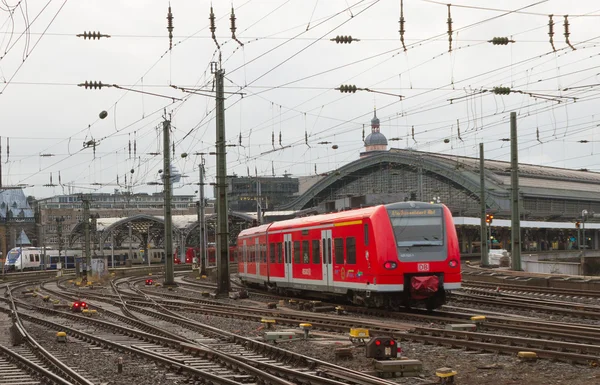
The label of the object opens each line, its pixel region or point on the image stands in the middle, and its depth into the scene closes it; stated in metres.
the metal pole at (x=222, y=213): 31.91
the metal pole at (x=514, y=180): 35.91
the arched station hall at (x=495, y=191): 90.62
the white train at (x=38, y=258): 95.69
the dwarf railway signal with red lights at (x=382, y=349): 13.29
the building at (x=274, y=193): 146.34
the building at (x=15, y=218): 134.21
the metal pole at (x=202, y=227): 56.47
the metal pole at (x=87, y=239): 57.37
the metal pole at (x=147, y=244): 93.25
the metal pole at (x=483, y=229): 45.88
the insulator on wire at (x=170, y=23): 24.22
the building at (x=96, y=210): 147.12
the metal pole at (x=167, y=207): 42.69
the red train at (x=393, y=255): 21.92
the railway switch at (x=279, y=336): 16.56
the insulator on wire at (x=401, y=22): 21.84
